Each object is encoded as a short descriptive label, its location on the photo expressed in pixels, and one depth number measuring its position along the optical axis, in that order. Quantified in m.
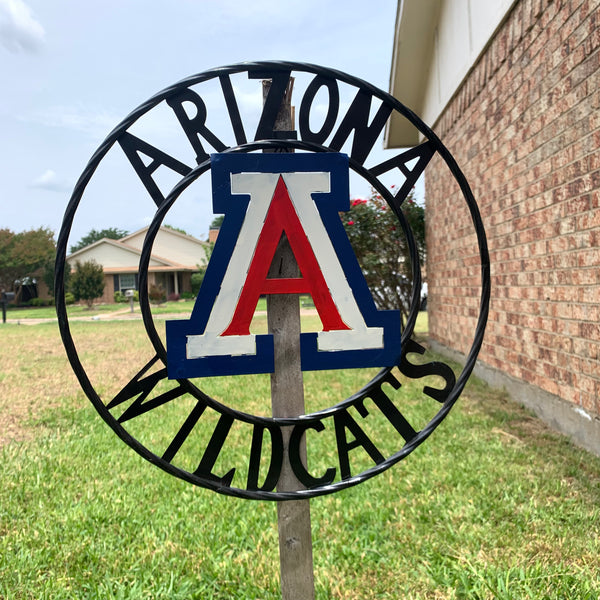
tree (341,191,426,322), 8.43
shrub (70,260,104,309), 26.33
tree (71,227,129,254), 59.75
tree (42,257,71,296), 32.16
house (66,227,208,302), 32.34
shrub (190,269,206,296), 29.20
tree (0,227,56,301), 33.31
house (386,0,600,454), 3.18
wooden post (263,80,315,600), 1.52
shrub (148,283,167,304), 23.04
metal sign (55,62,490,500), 1.42
